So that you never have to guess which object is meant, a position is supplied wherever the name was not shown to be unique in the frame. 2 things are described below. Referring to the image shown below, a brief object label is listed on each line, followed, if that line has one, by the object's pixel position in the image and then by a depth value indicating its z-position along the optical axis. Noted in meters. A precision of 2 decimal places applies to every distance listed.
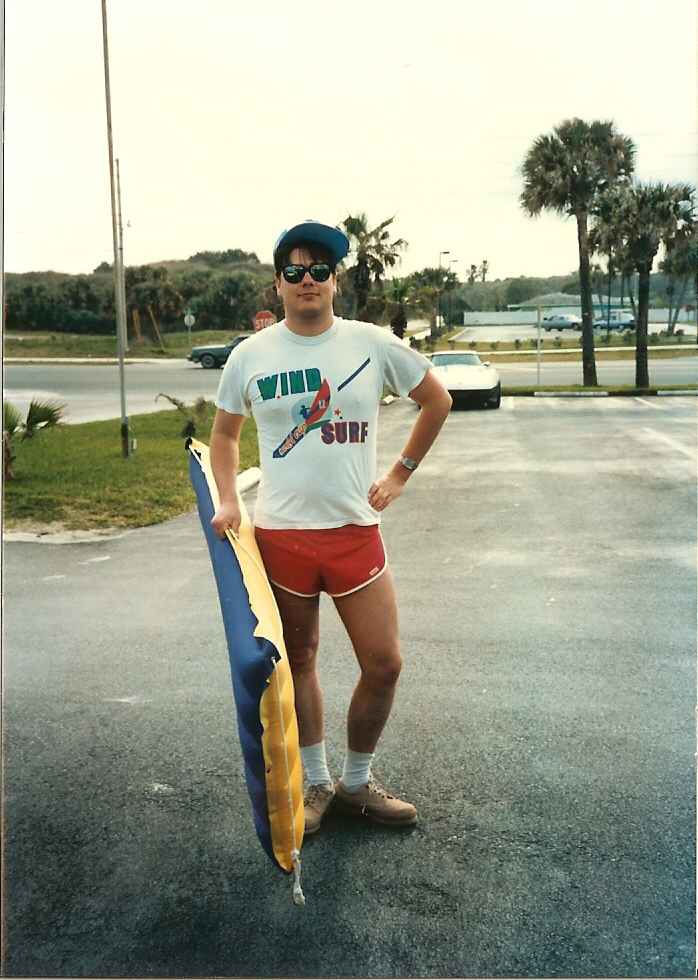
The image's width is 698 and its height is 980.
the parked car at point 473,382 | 12.62
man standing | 2.36
